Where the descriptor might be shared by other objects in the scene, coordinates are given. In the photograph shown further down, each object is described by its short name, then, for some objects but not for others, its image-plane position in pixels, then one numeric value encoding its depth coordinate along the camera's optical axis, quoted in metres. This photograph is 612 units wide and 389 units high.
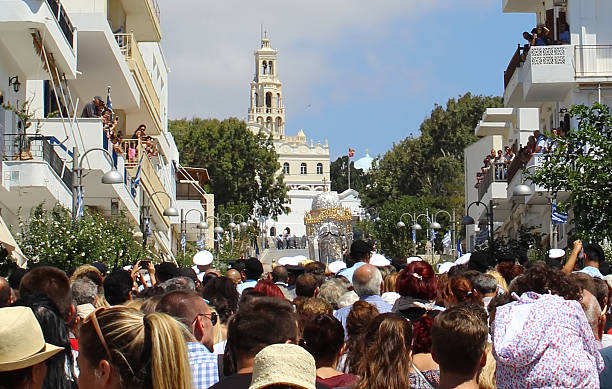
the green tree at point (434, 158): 94.75
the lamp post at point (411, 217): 78.53
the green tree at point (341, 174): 191.25
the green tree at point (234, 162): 91.62
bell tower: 178.43
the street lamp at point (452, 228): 56.00
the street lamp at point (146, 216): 36.05
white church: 189.00
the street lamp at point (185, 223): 52.58
